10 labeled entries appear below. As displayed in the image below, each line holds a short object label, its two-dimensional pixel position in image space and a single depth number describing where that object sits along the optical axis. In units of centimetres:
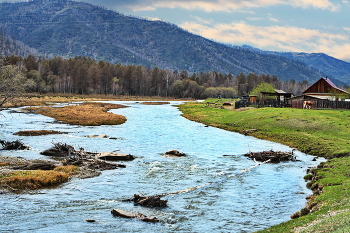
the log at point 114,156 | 3403
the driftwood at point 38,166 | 2789
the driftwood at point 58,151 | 3509
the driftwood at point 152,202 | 2108
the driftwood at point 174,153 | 3722
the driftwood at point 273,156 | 3553
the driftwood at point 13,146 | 3797
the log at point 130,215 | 1859
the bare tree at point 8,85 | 3503
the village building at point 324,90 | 9844
